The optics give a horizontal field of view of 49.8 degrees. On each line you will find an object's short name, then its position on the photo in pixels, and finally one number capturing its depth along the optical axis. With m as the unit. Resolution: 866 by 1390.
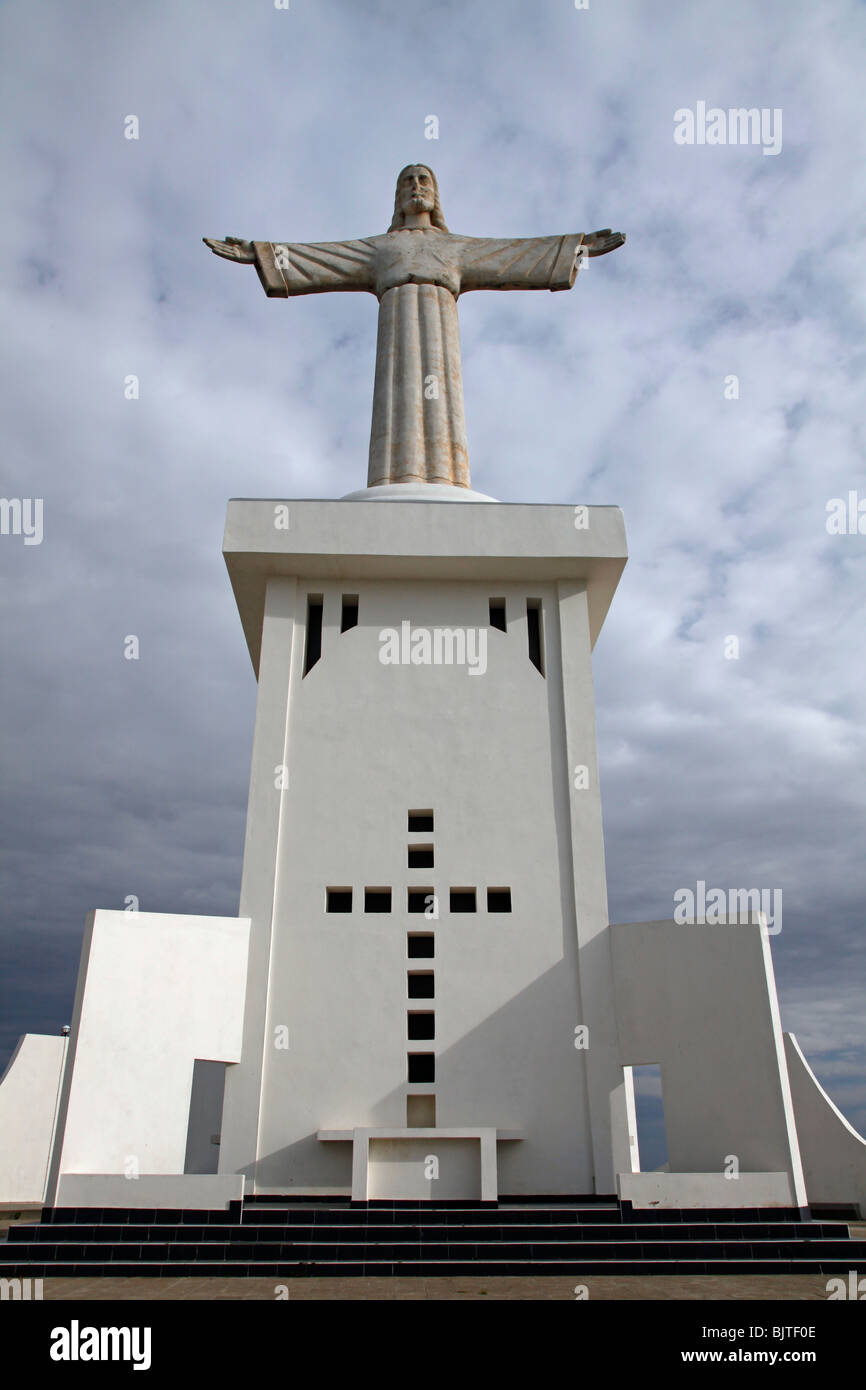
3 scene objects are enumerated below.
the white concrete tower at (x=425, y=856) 10.88
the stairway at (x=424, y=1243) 7.43
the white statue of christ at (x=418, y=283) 15.45
